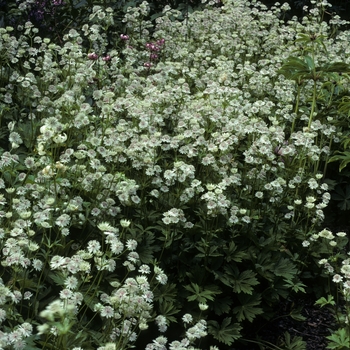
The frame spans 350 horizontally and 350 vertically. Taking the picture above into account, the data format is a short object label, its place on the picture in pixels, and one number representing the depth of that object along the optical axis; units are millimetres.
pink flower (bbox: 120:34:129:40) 4628
